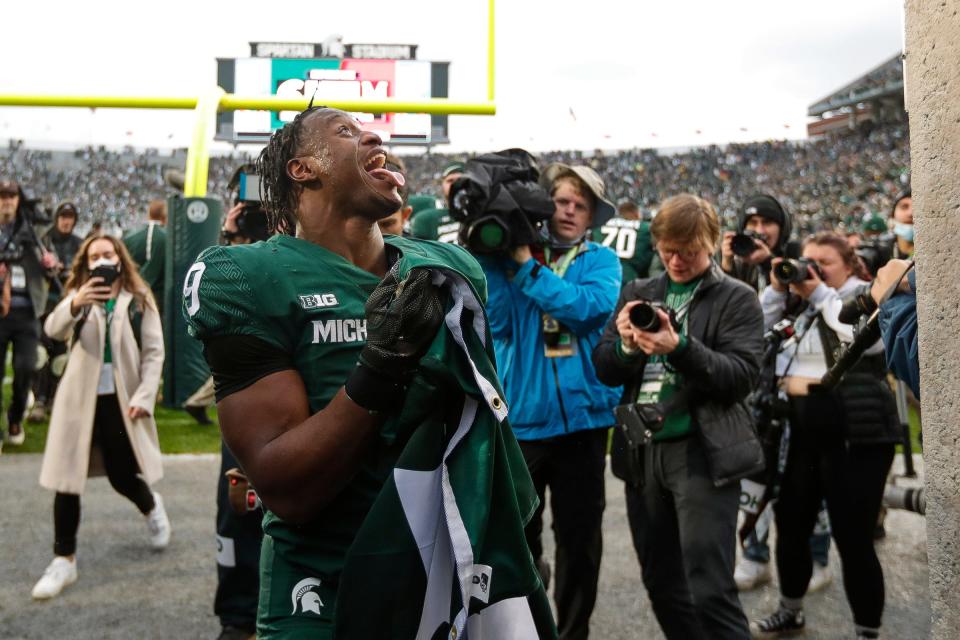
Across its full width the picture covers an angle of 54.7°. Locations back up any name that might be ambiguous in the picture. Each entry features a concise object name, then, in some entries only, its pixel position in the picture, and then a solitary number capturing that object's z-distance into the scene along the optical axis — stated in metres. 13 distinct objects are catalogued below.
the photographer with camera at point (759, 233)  4.48
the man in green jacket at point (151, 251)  7.55
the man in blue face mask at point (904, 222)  4.75
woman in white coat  4.74
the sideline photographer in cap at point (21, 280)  7.71
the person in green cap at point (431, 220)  5.54
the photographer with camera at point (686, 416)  3.08
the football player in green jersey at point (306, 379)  1.59
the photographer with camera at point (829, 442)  3.83
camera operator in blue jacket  3.55
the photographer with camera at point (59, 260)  9.12
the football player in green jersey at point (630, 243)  6.50
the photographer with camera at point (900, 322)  2.05
